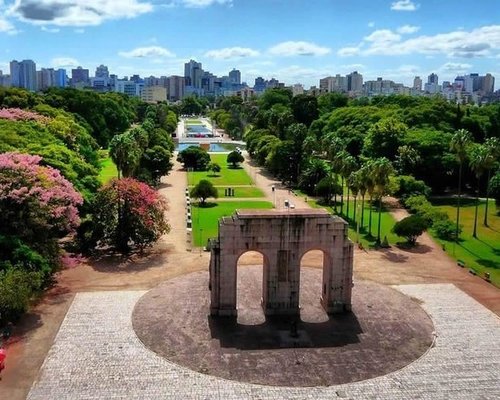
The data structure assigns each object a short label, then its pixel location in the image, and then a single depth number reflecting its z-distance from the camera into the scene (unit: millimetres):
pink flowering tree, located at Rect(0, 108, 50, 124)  62031
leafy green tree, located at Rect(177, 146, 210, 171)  89112
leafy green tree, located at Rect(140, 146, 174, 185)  74750
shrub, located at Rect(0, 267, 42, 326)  29828
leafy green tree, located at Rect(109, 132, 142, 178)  50500
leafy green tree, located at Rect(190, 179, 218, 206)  62562
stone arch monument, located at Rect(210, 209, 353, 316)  31906
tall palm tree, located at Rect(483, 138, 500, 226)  51938
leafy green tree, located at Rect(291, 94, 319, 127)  125062
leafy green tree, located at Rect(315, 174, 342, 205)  64312
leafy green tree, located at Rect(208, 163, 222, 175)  86250
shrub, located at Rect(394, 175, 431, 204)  66250
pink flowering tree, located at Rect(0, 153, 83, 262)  34656
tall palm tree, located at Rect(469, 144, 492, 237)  52031
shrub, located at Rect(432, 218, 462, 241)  51000
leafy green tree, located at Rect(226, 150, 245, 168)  93750
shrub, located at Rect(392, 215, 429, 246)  48031
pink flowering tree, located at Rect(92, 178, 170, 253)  43688
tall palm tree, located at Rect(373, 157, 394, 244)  48906
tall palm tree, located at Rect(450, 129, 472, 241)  51781
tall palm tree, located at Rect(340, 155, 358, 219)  56625
